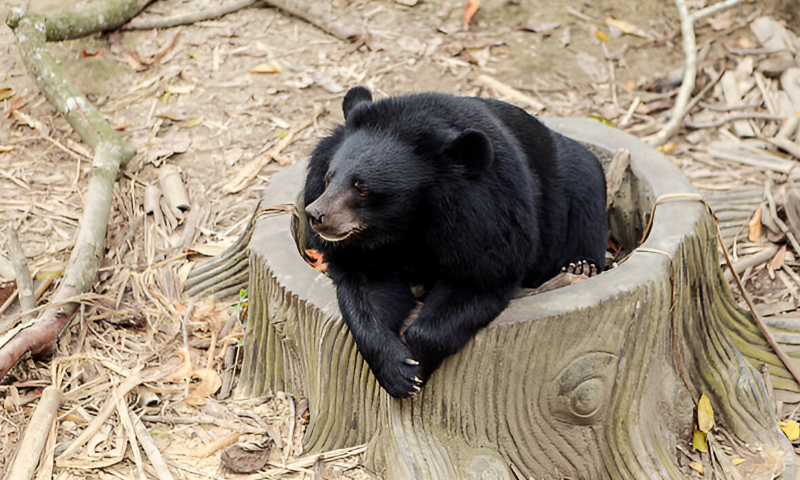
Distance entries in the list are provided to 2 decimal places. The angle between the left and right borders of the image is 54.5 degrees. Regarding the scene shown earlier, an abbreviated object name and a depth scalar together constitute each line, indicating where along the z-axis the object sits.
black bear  2.90
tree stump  3.07
